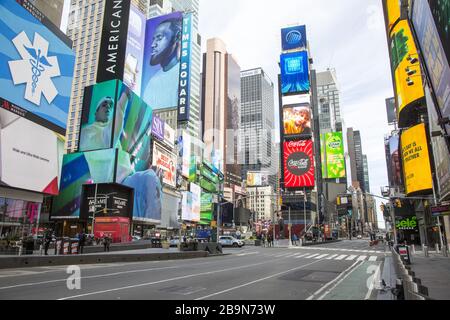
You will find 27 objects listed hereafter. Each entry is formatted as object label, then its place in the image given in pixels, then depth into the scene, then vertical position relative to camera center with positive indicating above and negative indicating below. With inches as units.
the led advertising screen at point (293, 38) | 4690.0 +2672.6
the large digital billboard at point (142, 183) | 2721.5 +423.7
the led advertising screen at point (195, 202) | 4626.0 +439.6
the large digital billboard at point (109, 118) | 2694.4 +920.7
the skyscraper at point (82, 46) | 4790.8 +2730.6
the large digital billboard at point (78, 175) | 2625.5 +445.2
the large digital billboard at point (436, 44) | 437.7 +271.7
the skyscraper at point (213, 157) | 6150.1 +1399.7
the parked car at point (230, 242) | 1988.2 -46.0
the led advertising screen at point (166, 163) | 3540.8 +760.1
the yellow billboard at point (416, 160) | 1740.9 +393.7
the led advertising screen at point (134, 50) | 3169.3 +1720.8
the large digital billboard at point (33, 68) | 1622.8 +846.4
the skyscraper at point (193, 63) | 5673.7 +3159.4
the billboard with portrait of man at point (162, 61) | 3376.0 +1690.0
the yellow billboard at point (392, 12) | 1947.6 +1289.9
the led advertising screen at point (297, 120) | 4485.7 +1494.3
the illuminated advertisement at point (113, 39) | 2965.1 +1687.0
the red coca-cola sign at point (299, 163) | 4468.5 +921.9
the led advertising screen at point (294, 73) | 4468.5 +2112.2
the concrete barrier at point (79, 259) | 696.8 -62.3
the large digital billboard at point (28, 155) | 1653.5 +409.8
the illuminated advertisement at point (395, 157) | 2923.2 +660.2
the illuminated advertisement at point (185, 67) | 3570.4 +1726.5
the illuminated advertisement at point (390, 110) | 4272.9 +1592.1
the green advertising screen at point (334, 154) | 6003.9 +1409.2
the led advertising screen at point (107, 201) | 2561.5 +247.0
